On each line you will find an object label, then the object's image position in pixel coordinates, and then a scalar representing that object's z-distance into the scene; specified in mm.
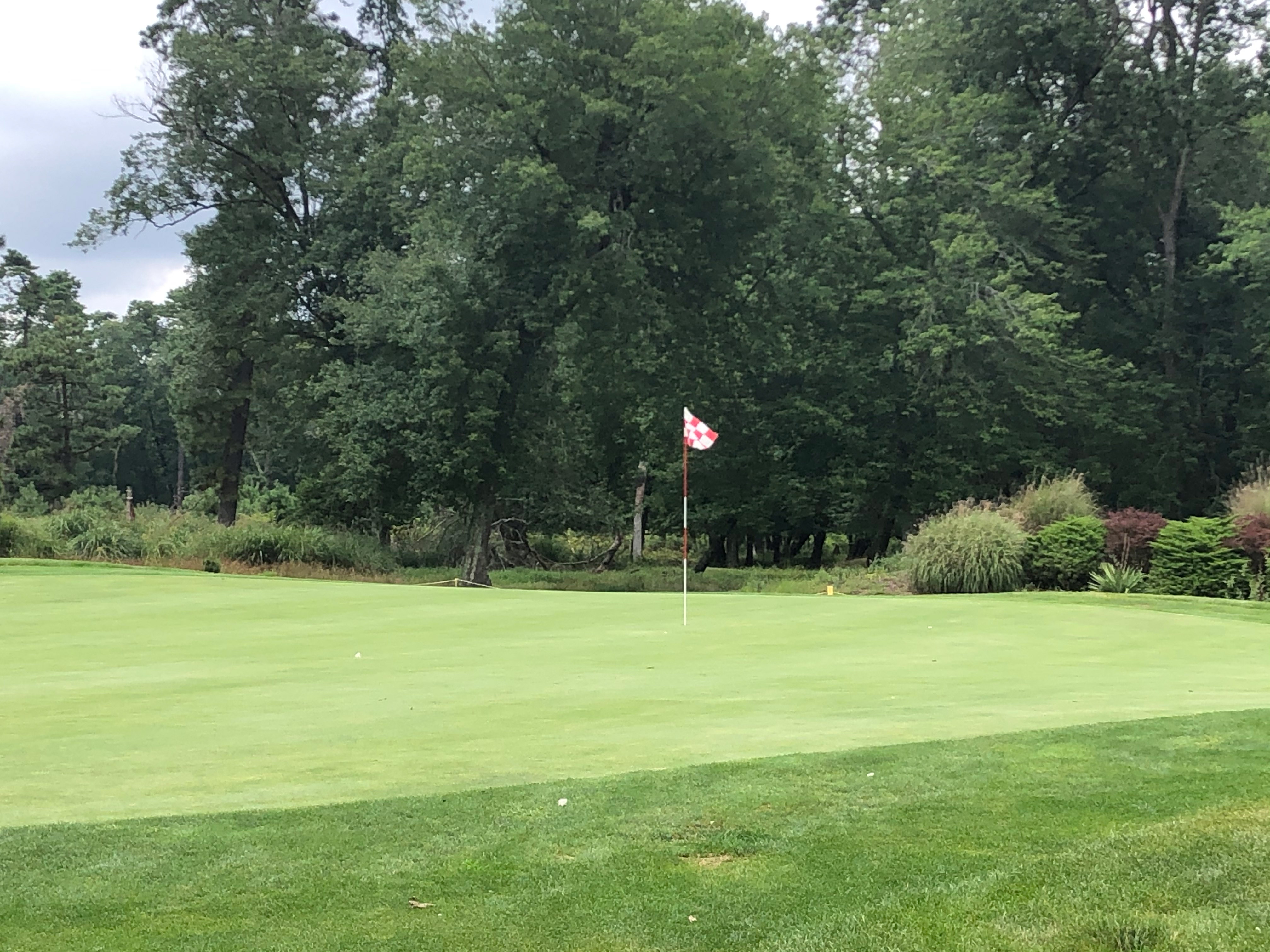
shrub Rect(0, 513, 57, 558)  23203
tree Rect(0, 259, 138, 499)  49188
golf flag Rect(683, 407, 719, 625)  13836
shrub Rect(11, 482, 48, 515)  38156
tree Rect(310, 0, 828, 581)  25328
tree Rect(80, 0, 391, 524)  31778
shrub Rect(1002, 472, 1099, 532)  19953
